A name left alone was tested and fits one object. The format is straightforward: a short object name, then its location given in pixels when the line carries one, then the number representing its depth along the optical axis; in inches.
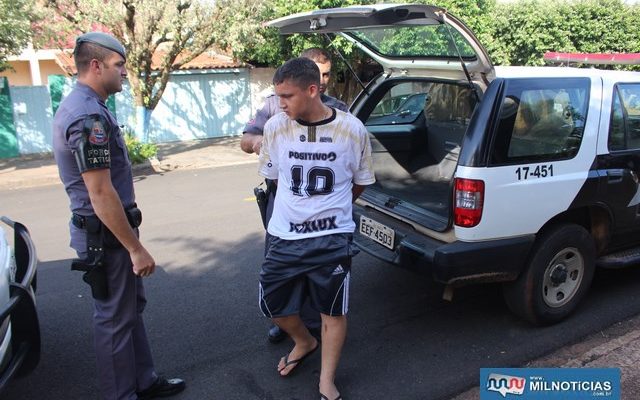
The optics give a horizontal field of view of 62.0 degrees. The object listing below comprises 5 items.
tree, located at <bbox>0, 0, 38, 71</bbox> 358.3
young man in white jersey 100.9
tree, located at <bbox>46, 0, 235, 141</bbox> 392.5
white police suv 122.6
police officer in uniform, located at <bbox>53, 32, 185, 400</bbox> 90.0
